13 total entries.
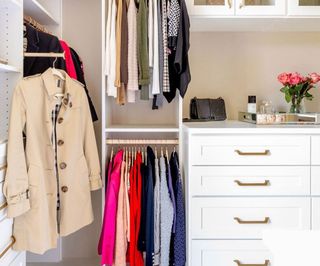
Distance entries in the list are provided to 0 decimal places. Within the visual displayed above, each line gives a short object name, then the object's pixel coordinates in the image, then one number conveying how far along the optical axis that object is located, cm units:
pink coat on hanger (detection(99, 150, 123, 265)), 188
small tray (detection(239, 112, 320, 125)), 207
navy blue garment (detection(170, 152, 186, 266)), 184
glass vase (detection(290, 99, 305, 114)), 226
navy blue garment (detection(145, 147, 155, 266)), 186
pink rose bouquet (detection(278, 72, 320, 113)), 221
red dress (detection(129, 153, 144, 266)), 188
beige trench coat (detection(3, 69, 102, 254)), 151
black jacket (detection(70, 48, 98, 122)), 212
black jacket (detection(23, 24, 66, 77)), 190
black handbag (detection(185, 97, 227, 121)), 233
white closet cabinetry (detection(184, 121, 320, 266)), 183
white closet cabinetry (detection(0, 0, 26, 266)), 145
